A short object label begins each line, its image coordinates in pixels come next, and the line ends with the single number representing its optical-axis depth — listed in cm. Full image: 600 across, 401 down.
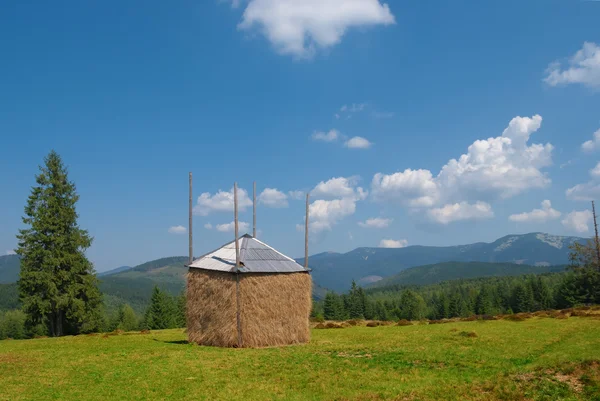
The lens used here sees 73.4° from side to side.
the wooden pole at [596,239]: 5728
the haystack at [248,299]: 2208
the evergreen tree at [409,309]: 10600
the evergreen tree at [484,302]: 9692
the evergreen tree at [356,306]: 10012
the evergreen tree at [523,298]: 9175
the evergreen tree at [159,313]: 7569
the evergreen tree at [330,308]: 9350
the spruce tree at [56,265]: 3681
